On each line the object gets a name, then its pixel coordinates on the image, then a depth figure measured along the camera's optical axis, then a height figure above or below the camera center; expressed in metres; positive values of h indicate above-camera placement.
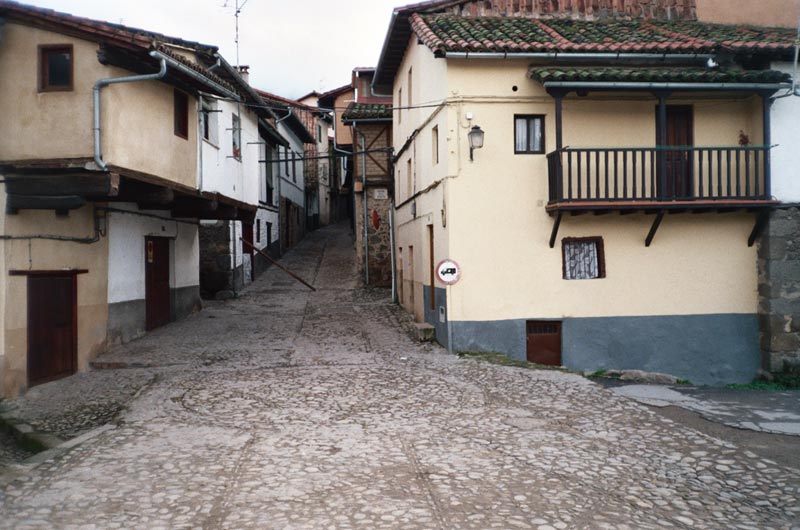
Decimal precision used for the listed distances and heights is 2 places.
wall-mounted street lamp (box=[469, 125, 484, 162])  11.77 +2.29
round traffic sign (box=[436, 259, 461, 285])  11.77 -0.11
